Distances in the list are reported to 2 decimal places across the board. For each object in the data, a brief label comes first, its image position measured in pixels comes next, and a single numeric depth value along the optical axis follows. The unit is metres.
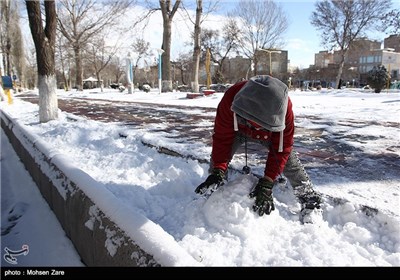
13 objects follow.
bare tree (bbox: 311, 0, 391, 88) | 29.70
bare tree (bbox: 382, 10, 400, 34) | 20.39
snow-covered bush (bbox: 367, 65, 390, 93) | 19.12
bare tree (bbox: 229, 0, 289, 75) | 34.29
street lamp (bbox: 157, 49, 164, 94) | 20.61
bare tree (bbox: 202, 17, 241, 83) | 39.44
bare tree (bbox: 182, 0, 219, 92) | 19.03
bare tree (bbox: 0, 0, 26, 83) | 31.14
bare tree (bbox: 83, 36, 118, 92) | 29.80
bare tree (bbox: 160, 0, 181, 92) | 20.09
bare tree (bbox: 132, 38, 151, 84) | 49.60
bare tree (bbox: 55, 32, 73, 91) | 30.92
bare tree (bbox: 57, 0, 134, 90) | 28.42
